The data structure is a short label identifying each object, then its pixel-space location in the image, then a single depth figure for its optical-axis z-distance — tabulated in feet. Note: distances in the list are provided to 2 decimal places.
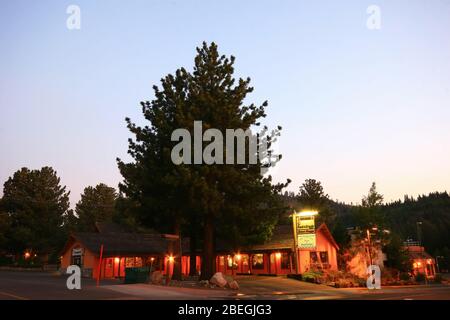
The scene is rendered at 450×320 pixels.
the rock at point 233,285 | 101.40
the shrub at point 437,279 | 156.76
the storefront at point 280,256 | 146.61
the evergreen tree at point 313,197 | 284.41
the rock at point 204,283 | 104.18
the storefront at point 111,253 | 149.79
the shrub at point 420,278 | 158.71
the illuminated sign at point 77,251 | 156.80
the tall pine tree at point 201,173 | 105.09
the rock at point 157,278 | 103.47
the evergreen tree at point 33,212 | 217.56
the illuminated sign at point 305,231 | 130.41
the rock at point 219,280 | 101.30
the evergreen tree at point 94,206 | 291.79
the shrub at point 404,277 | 149.18
